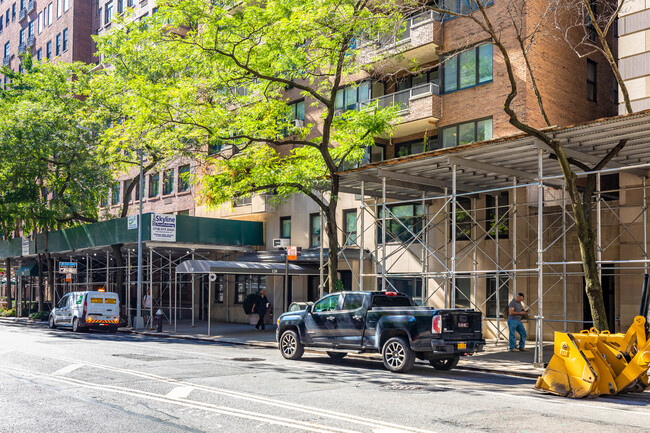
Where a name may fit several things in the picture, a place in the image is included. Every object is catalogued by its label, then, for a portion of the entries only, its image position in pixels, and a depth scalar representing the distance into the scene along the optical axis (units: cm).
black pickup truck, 1404
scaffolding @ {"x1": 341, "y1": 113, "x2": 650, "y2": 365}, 1666
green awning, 4409
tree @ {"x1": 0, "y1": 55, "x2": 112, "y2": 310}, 3434
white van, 2828
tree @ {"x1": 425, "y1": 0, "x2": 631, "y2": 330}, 1401
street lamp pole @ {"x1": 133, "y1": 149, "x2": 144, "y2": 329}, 2887
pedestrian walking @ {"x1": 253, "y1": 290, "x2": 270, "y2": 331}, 2792
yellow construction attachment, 1097
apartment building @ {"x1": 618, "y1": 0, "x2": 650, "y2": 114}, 2075
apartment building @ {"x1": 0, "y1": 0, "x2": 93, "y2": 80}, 5741
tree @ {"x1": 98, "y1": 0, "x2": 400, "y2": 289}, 1888
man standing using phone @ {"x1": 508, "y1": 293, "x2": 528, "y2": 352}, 1830
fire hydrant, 2830
